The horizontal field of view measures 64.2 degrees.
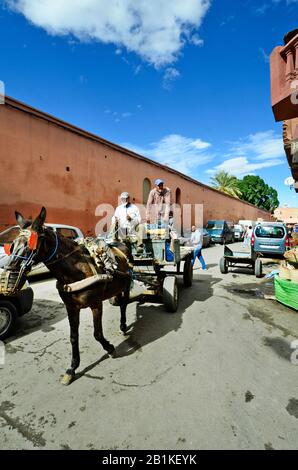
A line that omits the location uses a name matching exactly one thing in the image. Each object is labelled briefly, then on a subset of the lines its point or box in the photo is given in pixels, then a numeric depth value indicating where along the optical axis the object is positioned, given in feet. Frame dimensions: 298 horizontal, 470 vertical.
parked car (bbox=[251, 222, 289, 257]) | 35.14
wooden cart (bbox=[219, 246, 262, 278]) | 28.48
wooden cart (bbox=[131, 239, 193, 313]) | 15.74
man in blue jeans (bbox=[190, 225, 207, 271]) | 31.42
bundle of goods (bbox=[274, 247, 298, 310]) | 17.40
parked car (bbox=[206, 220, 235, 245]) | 69.77
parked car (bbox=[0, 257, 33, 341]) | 12.60
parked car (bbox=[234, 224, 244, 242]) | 87.81
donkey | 8.14
